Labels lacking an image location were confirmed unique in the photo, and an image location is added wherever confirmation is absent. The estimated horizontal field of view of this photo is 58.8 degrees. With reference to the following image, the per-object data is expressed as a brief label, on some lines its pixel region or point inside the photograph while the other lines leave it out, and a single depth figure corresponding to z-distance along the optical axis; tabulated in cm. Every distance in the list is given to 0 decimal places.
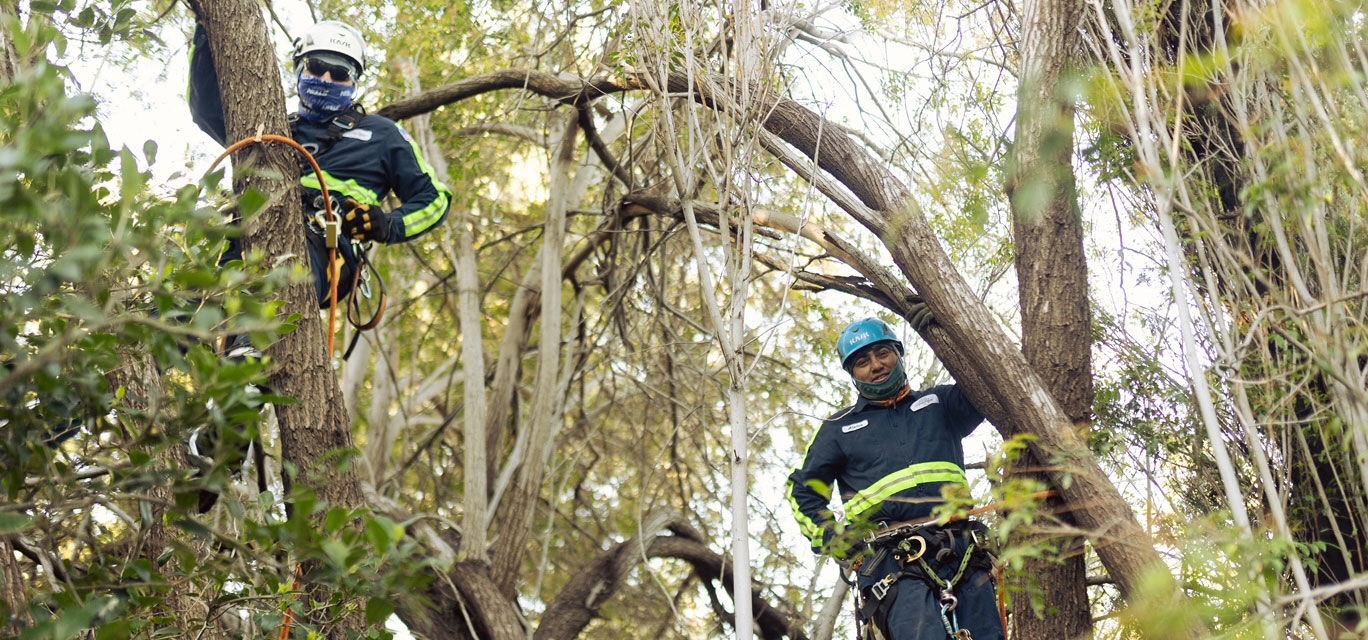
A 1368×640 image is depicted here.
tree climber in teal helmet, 445
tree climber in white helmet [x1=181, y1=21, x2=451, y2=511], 475
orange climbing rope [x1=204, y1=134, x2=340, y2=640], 394
